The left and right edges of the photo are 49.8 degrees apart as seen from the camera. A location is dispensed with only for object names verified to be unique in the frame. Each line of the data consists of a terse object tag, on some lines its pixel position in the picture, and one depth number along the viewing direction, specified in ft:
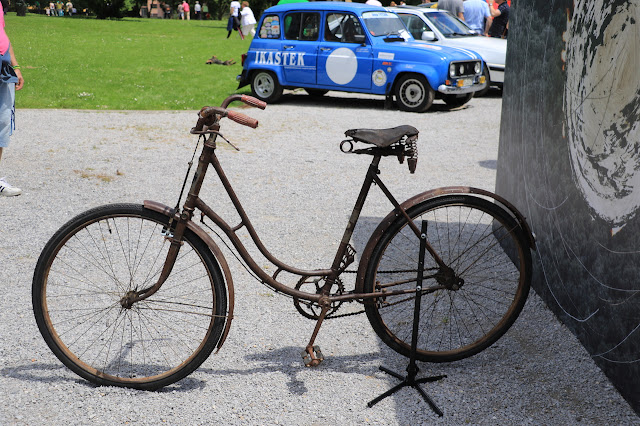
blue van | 40.47
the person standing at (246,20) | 102.18
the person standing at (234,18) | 111.45
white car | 45.37
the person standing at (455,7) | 54.90
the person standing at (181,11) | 203.85
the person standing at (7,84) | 19.40
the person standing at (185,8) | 199.41
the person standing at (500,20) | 49.85
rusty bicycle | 10.69
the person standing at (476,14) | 53.72
